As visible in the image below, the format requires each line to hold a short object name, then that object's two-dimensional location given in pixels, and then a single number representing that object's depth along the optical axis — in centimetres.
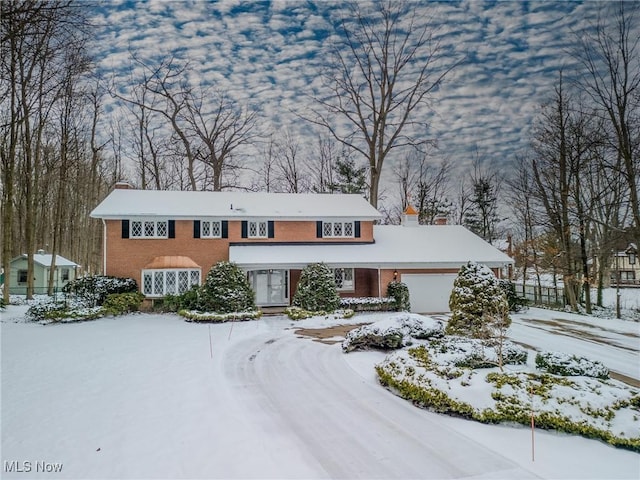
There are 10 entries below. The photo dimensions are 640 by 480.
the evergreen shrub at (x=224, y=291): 1830
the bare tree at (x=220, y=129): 3438
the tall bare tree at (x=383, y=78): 2995
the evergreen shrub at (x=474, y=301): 1259
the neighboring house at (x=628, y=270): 4574
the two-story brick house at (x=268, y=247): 2102
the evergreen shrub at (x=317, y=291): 1928
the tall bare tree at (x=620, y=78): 1850
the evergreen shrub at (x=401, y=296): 2097
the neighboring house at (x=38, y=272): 3016
